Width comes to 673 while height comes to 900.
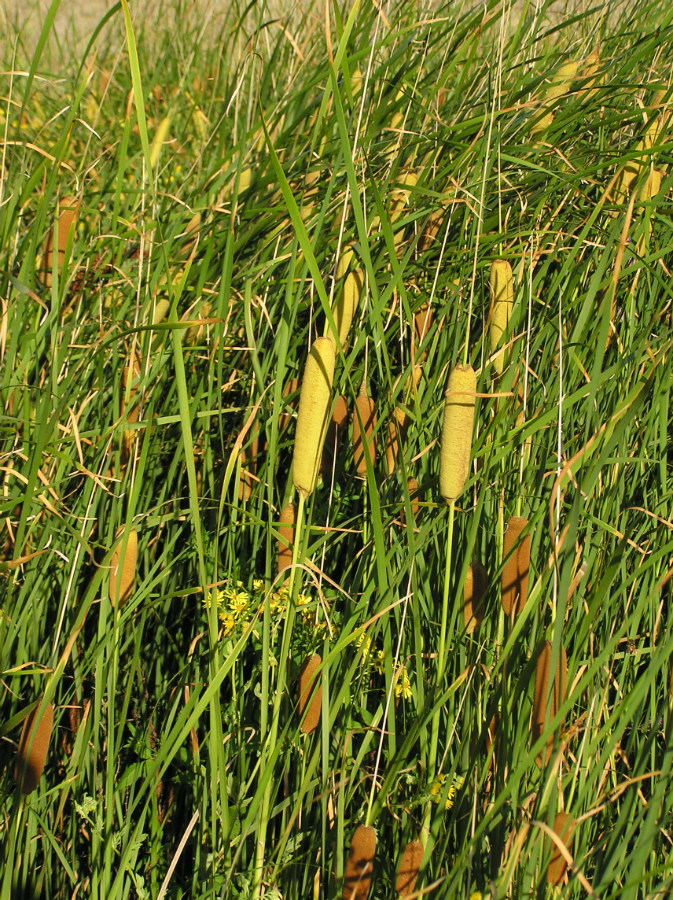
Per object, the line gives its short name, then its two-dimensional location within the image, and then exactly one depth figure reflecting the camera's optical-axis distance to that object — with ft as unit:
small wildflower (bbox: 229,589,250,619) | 7.91
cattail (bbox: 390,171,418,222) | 8.40
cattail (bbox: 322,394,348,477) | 7.83
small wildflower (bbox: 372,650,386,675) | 7.84
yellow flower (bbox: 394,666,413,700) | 7.72
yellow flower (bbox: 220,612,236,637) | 7.90
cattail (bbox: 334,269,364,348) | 7.83
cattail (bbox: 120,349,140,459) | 7.89
